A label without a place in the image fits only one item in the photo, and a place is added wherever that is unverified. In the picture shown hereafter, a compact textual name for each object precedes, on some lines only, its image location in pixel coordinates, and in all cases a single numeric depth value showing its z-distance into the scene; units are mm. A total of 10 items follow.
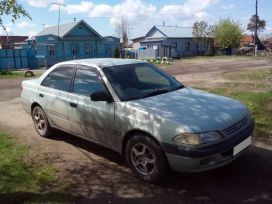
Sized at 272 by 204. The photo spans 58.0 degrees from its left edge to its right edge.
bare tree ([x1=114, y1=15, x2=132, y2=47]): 47335
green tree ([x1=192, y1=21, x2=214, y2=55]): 39454
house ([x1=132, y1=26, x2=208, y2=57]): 36795
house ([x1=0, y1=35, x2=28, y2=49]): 50744
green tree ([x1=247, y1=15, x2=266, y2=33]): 58044
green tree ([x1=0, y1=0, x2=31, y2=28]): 3656
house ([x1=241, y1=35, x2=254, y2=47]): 43013
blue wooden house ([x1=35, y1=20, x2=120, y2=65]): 26681
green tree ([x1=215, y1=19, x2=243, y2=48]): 39876
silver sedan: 2943
